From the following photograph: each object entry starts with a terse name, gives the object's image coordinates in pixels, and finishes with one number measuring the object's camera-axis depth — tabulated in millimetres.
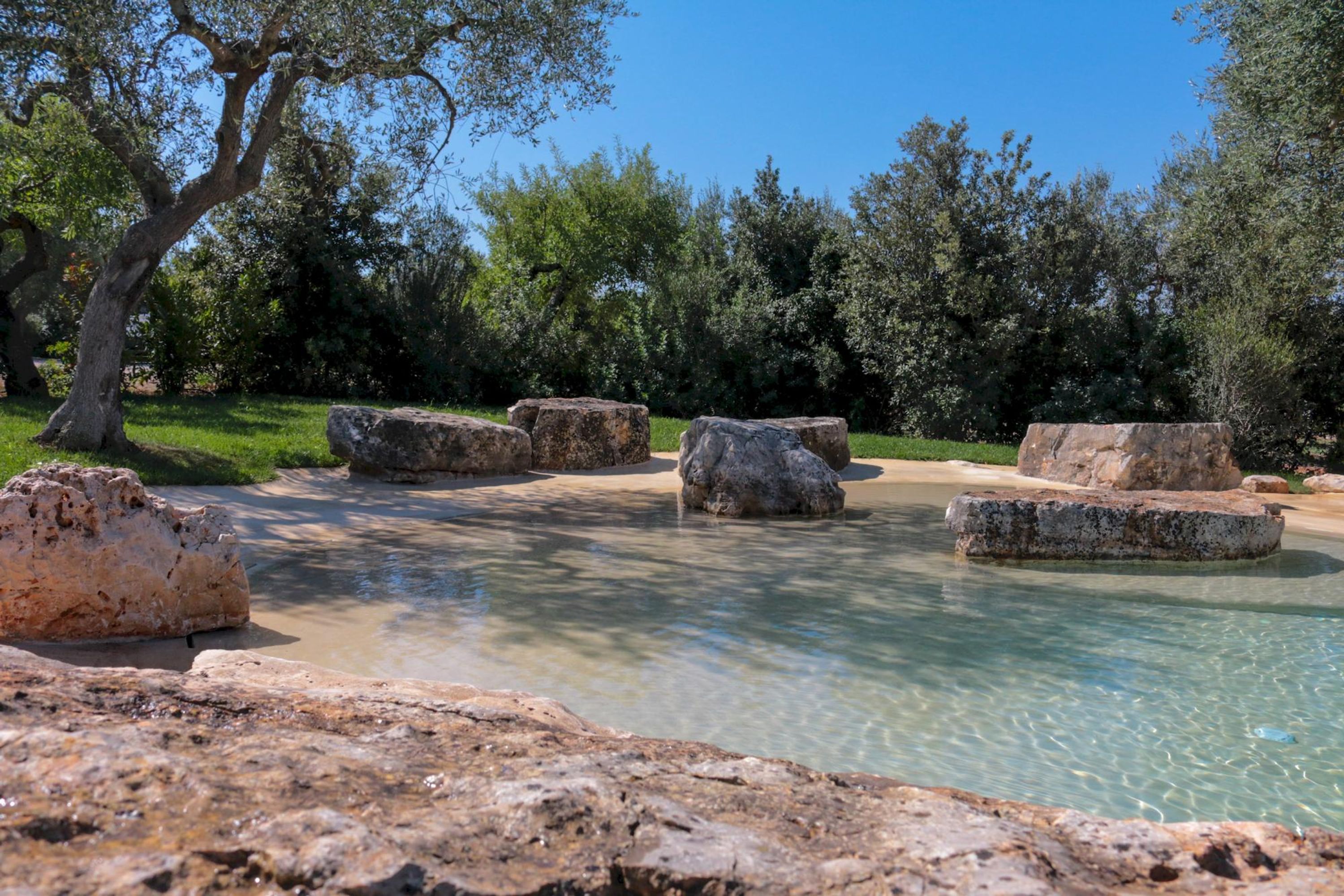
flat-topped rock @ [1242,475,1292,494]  14109
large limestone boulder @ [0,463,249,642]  5086
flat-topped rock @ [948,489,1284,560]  8586
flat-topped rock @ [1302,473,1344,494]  14688
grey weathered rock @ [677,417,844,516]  11039
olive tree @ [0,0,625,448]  9906
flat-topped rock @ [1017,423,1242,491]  13422
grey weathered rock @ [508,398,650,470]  14070
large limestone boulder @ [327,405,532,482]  12156
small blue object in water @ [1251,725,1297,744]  4316
